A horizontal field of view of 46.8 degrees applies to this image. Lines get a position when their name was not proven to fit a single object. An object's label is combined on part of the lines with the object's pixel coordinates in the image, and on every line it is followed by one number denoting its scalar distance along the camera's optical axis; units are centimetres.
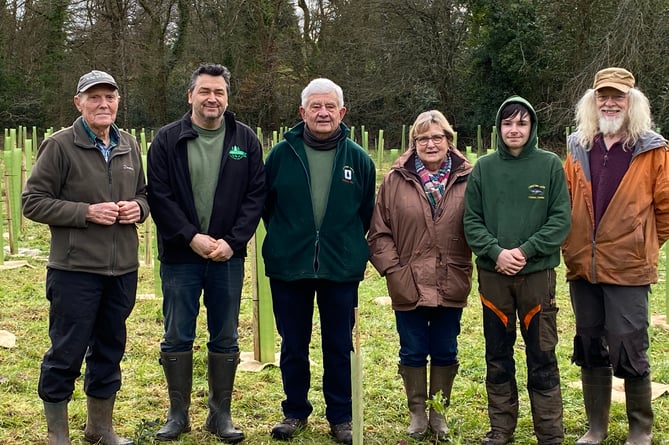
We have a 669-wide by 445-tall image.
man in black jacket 348
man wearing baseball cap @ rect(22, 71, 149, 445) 321
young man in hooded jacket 338
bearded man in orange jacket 336
